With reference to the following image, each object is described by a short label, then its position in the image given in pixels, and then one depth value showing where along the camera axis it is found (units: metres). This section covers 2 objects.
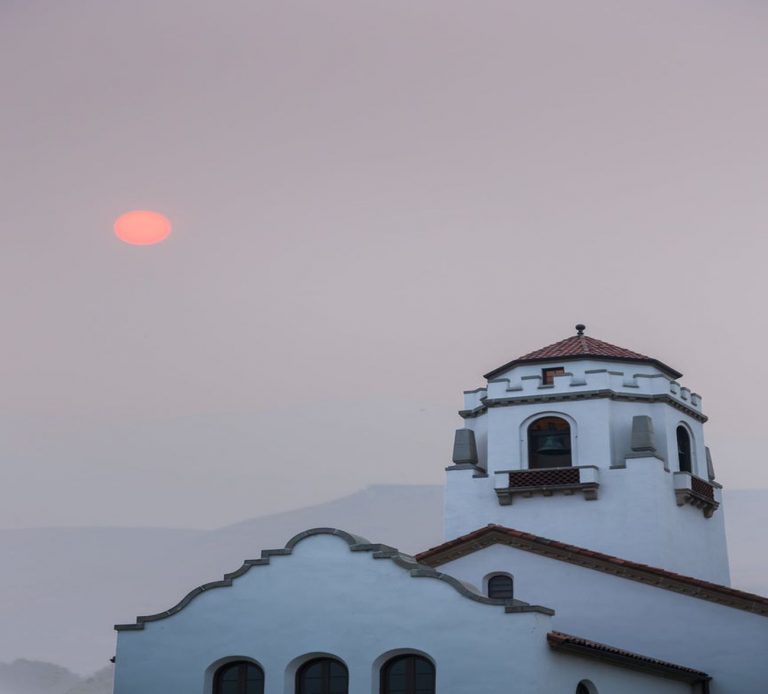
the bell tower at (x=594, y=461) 36.53
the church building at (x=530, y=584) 26.12
